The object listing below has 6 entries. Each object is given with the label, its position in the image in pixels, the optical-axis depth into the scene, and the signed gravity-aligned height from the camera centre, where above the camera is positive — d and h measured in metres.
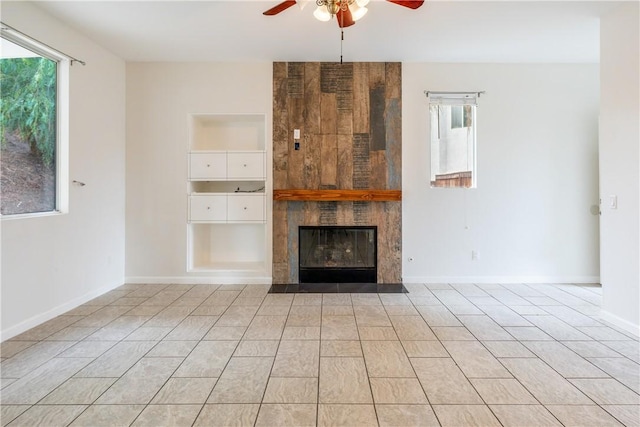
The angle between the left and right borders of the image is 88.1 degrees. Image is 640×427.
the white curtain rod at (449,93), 4.17 +1.52
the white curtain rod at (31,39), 2.54 +1.47
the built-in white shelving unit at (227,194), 4.14 +0.24
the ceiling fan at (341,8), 2.29 +1.49
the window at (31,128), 2.70 +0.77
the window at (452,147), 4.27 +0.86
